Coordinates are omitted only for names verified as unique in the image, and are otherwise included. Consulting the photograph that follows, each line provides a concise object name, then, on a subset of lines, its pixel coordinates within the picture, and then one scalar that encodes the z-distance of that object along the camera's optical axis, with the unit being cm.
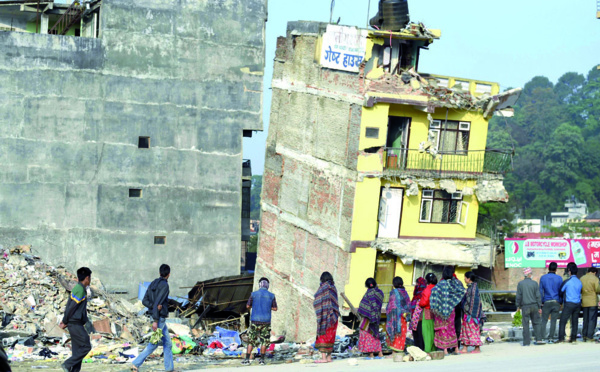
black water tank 3148
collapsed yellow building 3036
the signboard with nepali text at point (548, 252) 3184
